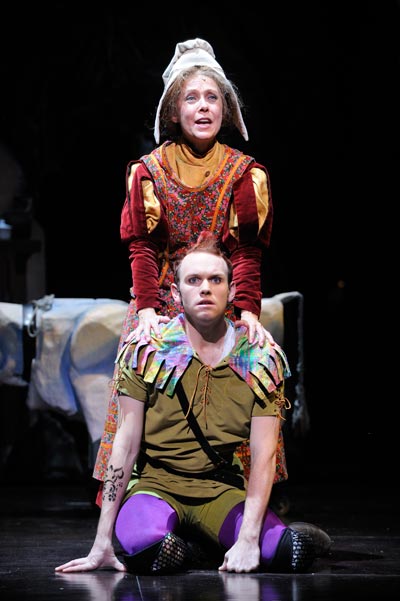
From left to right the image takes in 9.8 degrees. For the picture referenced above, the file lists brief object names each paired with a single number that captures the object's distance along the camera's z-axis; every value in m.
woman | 6.16
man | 5.73
